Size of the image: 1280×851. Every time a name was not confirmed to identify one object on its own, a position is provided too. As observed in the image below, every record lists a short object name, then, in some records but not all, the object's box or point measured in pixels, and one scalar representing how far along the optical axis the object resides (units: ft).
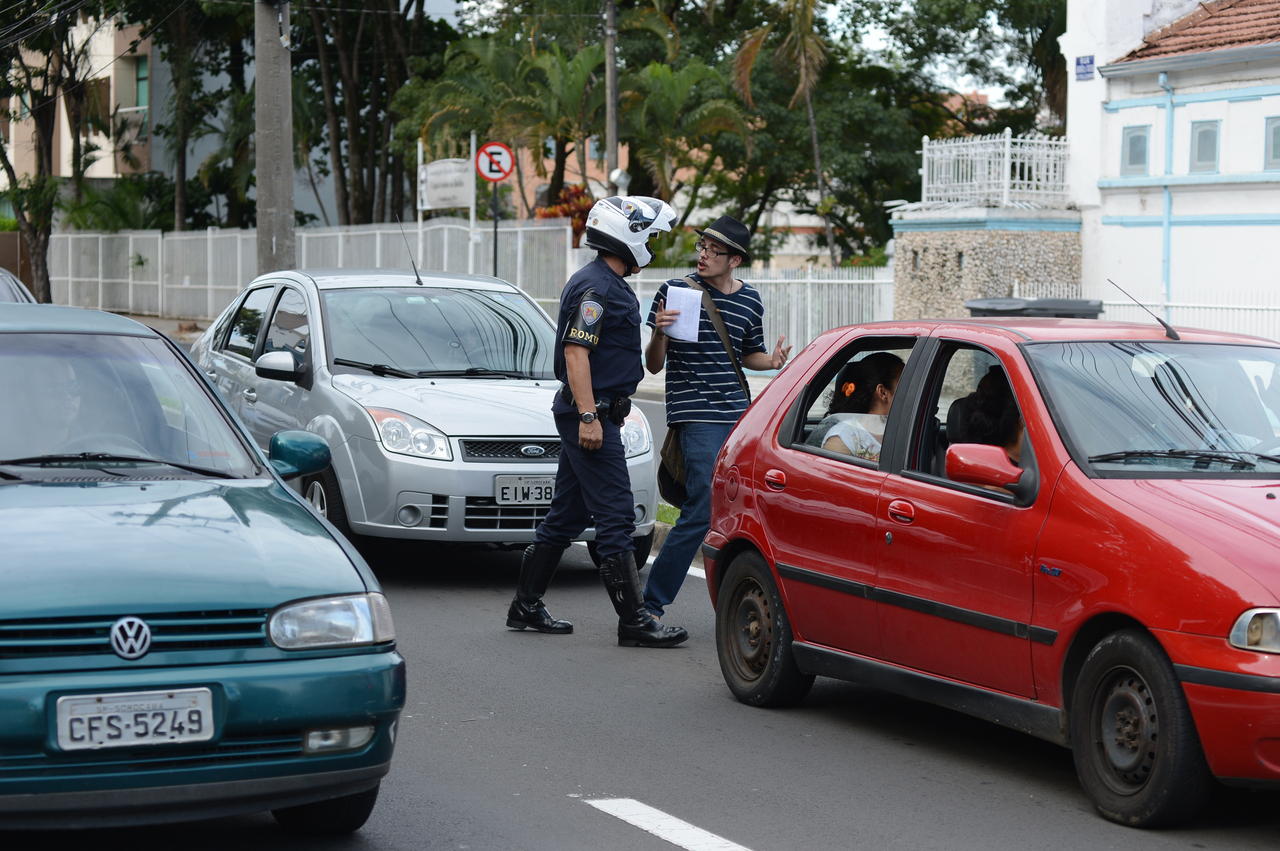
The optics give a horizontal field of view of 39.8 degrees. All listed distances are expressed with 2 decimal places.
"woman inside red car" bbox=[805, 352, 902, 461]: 21.17
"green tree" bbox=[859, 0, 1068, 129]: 125.49
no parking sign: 82.28
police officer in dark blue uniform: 24.97
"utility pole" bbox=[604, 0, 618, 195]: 93.76
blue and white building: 88.02
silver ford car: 29.81
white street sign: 100.12
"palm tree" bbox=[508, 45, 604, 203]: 107.65
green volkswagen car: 13.38
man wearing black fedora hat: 26.27
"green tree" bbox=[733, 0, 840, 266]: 103.35
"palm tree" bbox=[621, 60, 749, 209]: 107.55
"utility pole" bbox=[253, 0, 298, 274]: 63.57
